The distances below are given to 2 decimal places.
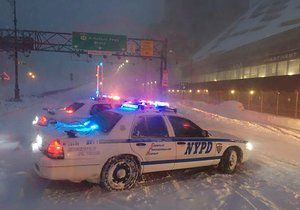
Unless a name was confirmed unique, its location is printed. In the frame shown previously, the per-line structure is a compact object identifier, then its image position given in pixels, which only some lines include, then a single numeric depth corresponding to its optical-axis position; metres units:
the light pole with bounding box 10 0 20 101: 23.07
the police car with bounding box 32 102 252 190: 3.86
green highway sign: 22.82
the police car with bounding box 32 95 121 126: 6.82
